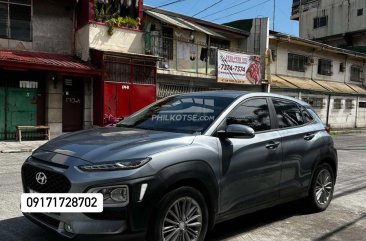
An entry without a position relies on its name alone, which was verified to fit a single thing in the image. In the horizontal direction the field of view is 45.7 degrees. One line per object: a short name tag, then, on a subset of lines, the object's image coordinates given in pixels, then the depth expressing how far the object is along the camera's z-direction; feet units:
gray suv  11.89
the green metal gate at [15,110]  54.29
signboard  76.95
